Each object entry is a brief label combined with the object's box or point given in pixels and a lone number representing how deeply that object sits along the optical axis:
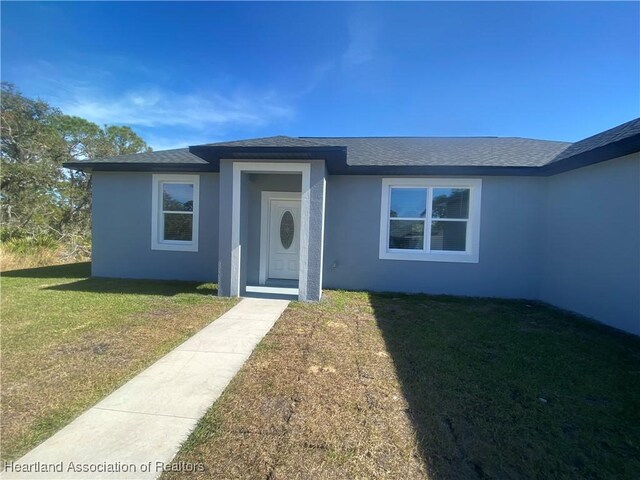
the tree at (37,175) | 14.41
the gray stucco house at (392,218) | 5.81
